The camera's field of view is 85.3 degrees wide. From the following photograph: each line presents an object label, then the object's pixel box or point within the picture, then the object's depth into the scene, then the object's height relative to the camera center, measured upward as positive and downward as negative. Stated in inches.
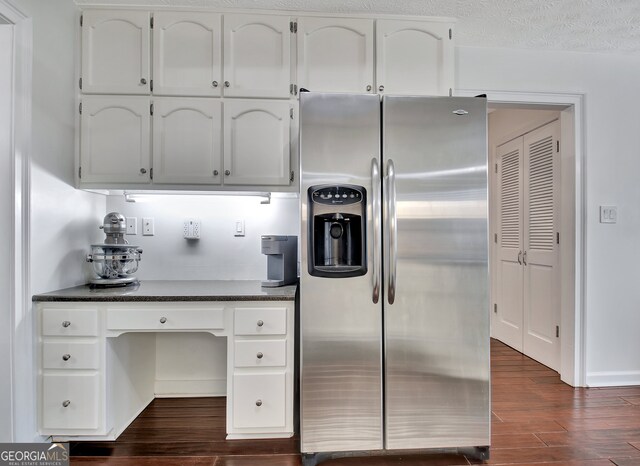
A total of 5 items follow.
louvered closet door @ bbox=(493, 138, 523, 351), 132.6 -5.9
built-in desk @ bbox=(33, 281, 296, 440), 68.3 -23.4
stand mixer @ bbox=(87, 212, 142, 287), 78.8 -5.4
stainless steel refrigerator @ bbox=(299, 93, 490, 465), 64.4 -8.5
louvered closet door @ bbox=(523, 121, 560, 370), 112.1 -4.6
